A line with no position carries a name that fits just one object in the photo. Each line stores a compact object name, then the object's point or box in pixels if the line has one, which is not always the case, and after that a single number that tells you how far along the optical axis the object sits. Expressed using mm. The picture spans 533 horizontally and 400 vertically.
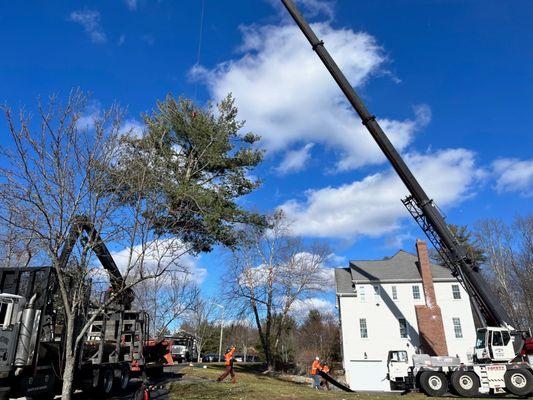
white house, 34125
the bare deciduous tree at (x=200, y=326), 52372
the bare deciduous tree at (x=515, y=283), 39656
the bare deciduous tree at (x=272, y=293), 29047
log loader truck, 9609
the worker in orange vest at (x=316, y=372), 19103
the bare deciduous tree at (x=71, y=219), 8805
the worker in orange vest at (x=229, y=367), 16656
